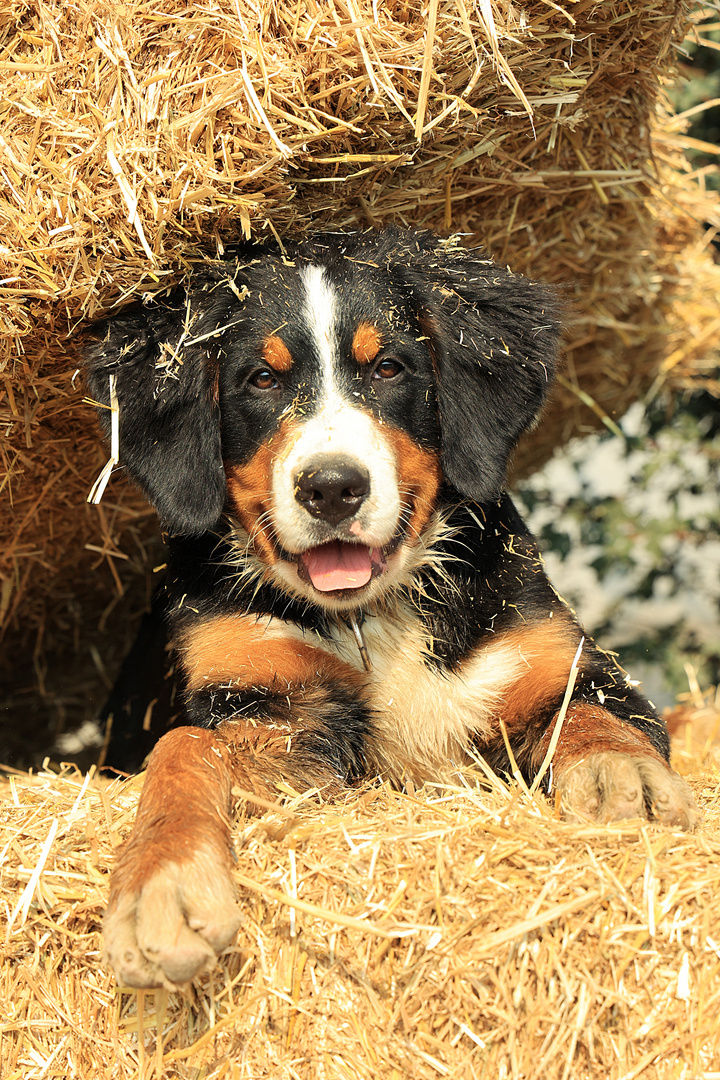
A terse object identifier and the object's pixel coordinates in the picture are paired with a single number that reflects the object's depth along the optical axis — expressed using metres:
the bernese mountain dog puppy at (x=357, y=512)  2.58
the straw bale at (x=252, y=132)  2.55
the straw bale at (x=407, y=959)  1.90
